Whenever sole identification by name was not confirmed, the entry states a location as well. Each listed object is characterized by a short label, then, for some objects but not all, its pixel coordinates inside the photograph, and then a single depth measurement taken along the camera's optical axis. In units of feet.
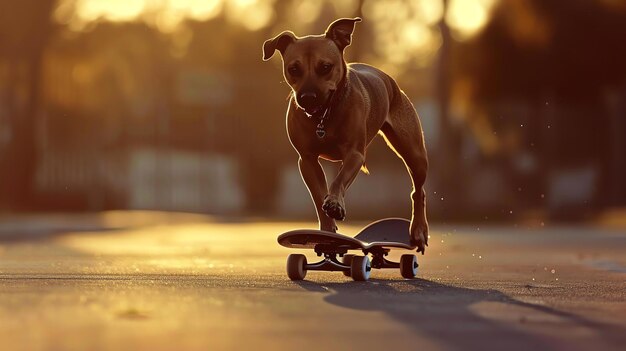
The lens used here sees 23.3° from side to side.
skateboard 34.06
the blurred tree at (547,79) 113.09
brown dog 33.78
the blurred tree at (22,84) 115.14
